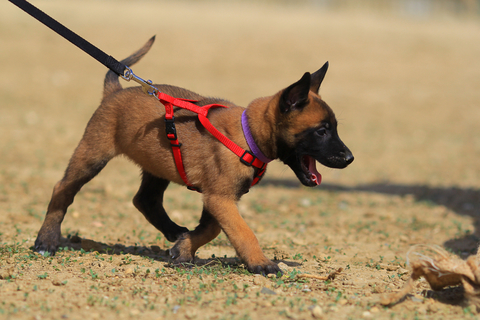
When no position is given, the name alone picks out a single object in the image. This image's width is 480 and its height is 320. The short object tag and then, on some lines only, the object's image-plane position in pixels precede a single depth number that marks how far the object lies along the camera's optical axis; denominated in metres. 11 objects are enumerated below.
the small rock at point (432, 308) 6.73
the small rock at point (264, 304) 6.68
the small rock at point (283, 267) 8.39
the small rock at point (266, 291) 7.16
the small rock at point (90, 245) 9.81
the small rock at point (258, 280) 7.56
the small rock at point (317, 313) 6.35
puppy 8.02
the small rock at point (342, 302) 6.84
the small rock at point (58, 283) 7.30
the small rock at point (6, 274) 7.51
